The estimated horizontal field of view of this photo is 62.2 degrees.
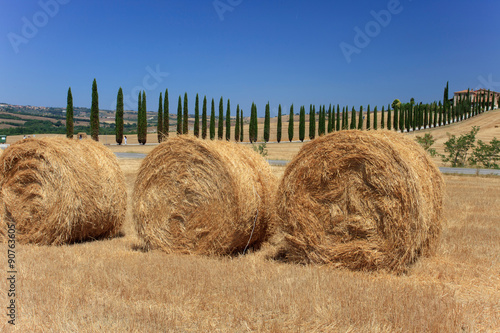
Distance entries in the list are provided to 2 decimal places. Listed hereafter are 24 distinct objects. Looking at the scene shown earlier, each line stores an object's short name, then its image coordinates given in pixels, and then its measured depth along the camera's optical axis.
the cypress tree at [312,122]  63.85
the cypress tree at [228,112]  58.46
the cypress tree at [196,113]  55.09
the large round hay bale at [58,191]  7.70
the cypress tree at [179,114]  55.50
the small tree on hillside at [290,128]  65.53
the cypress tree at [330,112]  61.04
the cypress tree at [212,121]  57.08
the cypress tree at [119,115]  50.69
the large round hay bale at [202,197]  6.93
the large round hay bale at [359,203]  5.90
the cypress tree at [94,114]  46.94
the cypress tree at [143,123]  52.15
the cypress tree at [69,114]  45.96
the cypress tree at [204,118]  55.22
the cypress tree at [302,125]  66.06
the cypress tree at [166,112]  53.06
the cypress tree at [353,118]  65.12
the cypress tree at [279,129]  67.19
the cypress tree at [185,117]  55.66
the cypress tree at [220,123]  58.59
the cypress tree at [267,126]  67.69
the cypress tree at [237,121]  60.80
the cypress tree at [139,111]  51.30
